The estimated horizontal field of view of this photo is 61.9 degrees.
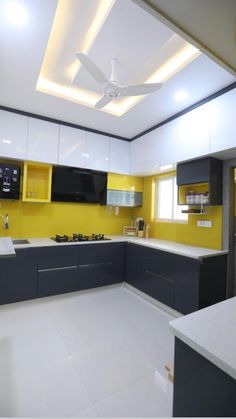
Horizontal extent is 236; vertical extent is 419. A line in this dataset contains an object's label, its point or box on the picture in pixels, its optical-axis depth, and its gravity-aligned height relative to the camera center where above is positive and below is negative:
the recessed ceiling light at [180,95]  2.13 +1.35
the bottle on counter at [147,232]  3.45 -0.29
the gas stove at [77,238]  2.88 -0.38
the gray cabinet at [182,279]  2.11 -0.74
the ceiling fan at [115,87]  1.54 +1.09
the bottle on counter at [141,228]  3.56 -0.23
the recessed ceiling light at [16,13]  1.30 +1.37
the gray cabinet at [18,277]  2.36 -0.81
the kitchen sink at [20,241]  2.86 -0.43
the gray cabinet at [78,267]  2.59 -0.77
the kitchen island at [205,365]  0.57 -0.47
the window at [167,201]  3.18 +0.26
